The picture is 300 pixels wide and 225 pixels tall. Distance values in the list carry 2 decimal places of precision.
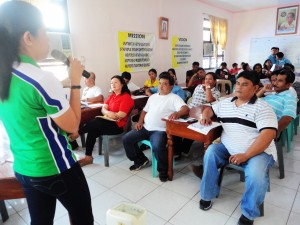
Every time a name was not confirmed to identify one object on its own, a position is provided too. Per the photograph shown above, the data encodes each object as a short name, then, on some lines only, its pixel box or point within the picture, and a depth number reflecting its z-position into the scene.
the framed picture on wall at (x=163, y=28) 4.83
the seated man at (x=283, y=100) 2.04
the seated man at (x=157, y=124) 2.23
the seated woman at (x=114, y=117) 2.57
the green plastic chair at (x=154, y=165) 2.29
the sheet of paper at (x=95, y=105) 2.89
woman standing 0.68
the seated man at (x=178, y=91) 3.27
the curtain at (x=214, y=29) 6.54
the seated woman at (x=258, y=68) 5.28
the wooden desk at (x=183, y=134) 1.86
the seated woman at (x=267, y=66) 6.01
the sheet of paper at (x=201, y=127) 1.79
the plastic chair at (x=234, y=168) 1.66
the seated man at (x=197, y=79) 4.60
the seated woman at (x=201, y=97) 2.65
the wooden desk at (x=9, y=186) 1.07
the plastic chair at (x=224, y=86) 4.05
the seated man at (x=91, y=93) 3.15
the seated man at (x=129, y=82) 3.94
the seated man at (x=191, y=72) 5.20
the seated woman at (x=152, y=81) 4.30
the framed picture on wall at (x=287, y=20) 6.43
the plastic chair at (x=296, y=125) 3.38
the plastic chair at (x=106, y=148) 2.53
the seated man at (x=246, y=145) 1.53
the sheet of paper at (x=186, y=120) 2.01
